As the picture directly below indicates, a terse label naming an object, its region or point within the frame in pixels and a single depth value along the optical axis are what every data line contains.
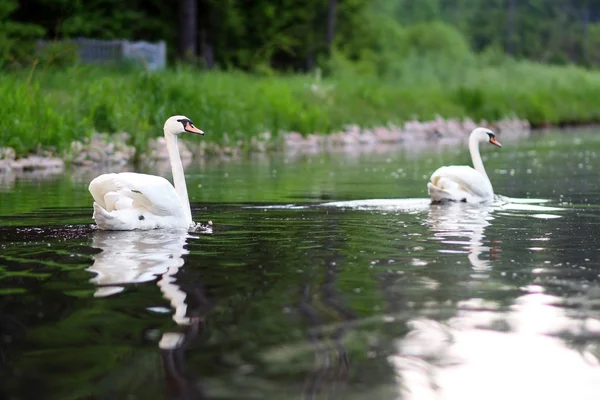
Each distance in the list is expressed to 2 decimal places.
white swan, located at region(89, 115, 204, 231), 14.31
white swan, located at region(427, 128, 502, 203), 19.57
